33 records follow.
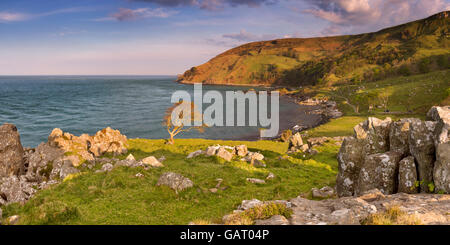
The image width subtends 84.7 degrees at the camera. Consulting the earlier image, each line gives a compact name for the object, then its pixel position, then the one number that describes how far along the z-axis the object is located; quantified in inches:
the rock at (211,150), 1641.4
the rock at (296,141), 2229.3
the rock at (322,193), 816.1
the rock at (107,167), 1178.0
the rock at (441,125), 558.9
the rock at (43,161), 1371.8
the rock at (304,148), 2007.9
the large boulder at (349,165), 774.5
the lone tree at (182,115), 2770.7
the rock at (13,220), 603.9
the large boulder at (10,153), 1366.6
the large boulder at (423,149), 593.2
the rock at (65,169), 1276.3
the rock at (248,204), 565.3
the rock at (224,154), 1577.3
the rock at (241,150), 1729.9
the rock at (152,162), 1252.6
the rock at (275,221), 424.2
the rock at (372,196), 536.5
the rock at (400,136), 687.1
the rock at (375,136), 764.0
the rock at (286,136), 2942.9
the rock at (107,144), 1942.7
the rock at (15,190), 924.0
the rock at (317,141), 2259.4
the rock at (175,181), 840.3
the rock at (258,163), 1475.1
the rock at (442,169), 536.4
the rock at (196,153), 1716.5
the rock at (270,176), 1123.0
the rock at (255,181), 1065.5
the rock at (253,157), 1590.8
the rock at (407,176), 604.4
